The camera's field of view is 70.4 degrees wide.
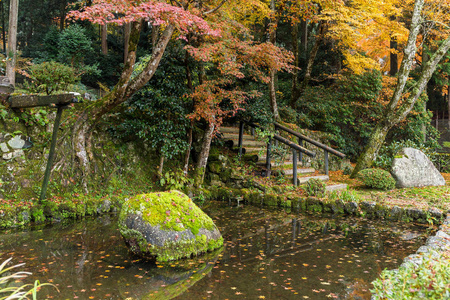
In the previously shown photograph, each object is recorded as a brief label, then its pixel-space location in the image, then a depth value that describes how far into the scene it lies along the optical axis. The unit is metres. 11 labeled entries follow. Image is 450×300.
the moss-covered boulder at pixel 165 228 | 4.61
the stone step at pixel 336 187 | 8.78
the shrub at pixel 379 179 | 8.94
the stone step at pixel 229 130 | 11.02
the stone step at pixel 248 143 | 10.62
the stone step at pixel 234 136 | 10.71
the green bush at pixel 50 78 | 9.16
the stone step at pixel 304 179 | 8.96
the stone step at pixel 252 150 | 10.23
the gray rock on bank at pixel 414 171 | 9.38
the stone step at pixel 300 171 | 9.47
